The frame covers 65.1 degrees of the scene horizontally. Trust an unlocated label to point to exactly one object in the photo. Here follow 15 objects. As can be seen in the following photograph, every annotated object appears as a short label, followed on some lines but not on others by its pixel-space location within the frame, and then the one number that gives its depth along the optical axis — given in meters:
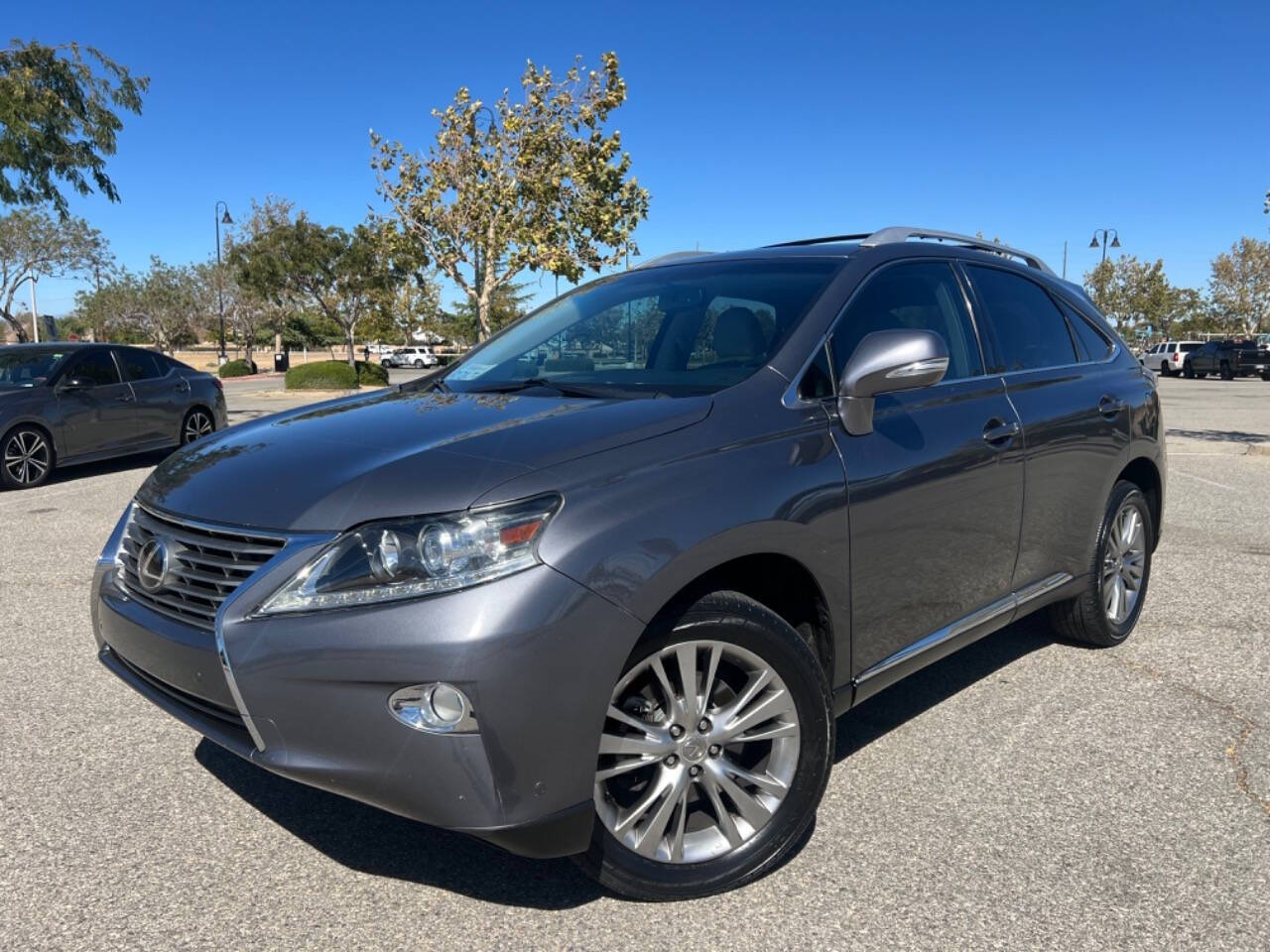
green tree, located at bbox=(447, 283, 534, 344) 58.88
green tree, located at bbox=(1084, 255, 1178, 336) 69.00
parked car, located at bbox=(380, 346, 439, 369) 68.75
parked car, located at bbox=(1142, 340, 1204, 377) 42.28
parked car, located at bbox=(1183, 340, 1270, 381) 38.88
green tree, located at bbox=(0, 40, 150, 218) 14.00
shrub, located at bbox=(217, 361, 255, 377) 48.16
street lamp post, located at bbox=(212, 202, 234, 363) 43.06
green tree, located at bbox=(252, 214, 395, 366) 36.16
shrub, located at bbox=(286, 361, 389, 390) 29.78
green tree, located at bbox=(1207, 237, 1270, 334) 68.75
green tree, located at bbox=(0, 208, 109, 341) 43.38
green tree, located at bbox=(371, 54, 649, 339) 26.12
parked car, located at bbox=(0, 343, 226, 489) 10.01
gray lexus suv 2.20
